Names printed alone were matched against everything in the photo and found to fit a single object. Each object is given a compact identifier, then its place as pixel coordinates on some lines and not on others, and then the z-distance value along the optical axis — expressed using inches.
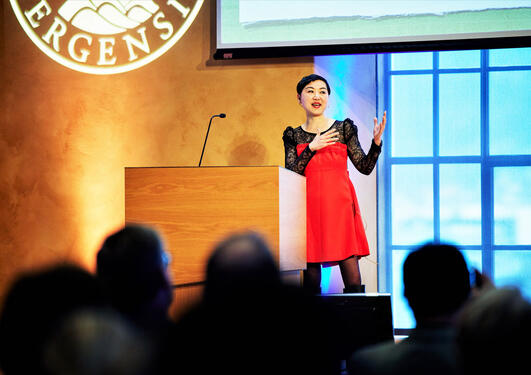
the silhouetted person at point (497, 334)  205.4
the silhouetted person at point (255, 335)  198.4
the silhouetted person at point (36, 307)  214.7
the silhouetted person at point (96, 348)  185.3
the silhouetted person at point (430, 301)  285.7
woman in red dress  461.1
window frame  512.4
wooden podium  434.1
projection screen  479.0
